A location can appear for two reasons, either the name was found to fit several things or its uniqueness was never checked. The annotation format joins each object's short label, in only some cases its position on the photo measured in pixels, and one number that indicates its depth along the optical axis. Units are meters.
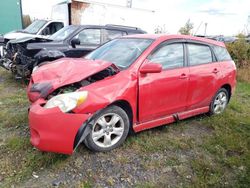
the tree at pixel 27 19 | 18.71
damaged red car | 2.22
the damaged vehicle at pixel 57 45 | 4.75
